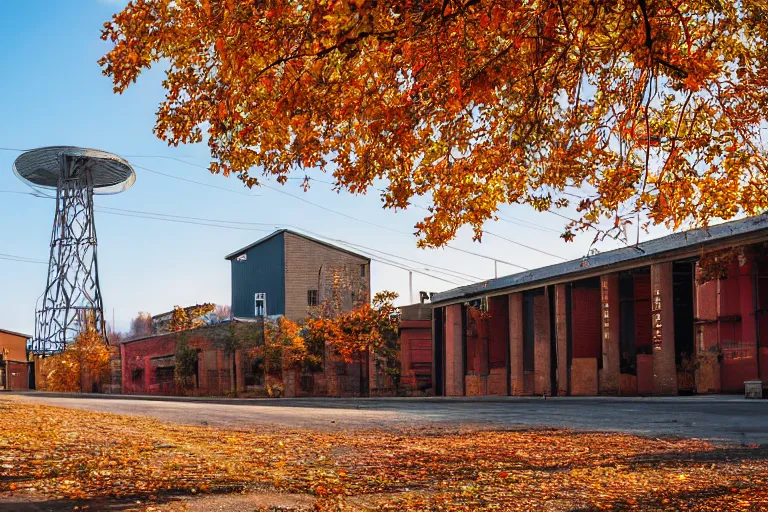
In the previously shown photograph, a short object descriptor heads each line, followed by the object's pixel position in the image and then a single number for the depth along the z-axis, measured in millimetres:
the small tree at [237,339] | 49753
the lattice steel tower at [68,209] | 71125
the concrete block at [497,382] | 36812
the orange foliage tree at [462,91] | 7785
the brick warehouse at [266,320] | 45719
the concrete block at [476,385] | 38250
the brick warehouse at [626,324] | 24656
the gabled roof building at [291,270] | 66438
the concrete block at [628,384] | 28906
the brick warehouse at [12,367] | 87731
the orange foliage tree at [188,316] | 65200
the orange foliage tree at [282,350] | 45344
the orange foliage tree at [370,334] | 43875
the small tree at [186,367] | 51719
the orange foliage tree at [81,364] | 64438
